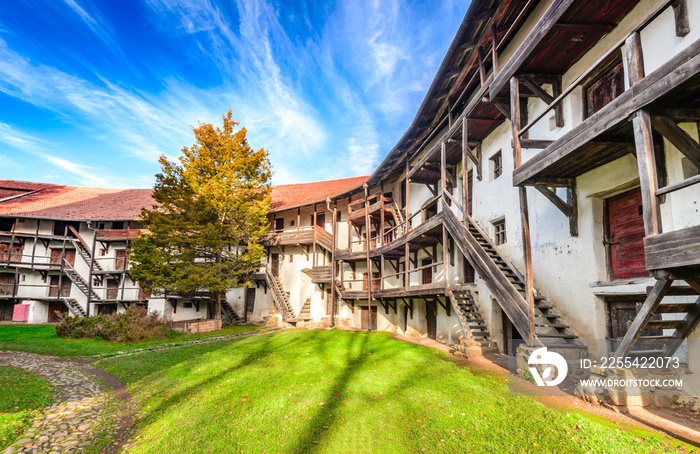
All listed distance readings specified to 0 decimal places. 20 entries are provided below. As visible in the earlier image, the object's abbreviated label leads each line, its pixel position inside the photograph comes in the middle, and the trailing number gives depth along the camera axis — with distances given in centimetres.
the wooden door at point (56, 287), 3027
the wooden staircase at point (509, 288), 797
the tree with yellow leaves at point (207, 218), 2031
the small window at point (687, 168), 610
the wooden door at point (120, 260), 2924
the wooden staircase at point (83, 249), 2953
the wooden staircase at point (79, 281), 2922
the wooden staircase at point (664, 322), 514
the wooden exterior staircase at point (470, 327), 1066
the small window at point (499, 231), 1243
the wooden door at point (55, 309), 3069
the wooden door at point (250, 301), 2820
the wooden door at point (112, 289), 2941
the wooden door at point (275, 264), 2809
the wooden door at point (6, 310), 2973
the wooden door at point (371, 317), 2269
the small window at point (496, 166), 1259
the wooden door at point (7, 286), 2923
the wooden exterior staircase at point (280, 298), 2427
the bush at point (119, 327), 1761
